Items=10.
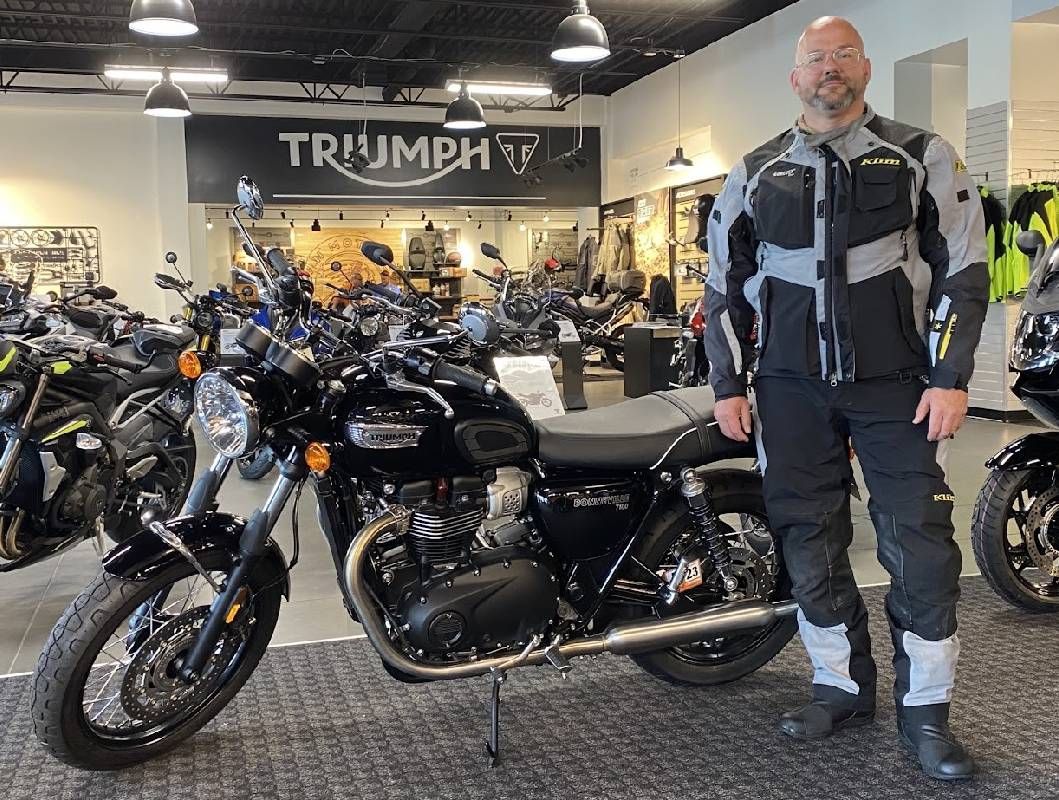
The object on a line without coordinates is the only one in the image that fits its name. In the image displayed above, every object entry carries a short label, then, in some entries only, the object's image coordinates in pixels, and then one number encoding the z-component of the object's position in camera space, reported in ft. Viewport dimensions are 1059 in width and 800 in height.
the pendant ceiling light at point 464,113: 36.76
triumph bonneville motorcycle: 6.70
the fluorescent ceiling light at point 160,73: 34.19
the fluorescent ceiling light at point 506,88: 38.40
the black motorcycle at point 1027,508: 9.41
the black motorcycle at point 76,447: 10.13
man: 6.84
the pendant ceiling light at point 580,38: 23.26
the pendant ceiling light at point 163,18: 20.70
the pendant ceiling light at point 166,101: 32.22
